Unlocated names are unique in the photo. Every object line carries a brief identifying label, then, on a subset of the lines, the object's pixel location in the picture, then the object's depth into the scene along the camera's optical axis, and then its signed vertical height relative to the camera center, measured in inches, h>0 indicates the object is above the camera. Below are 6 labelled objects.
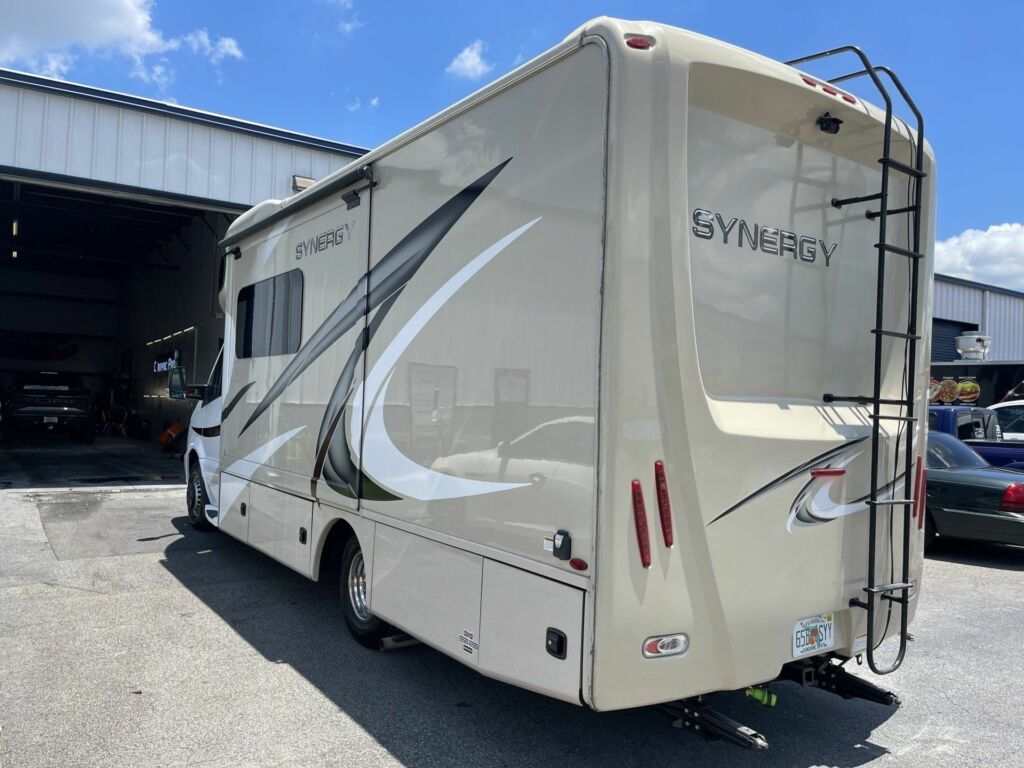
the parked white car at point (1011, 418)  507.5 +2.1
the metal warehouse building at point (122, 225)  445.1 +141.1
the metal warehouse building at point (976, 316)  938.1 +132.3
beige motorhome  117.6 +5.3
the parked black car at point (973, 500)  306.2 -32.7
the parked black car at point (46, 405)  740.0 -23.3
